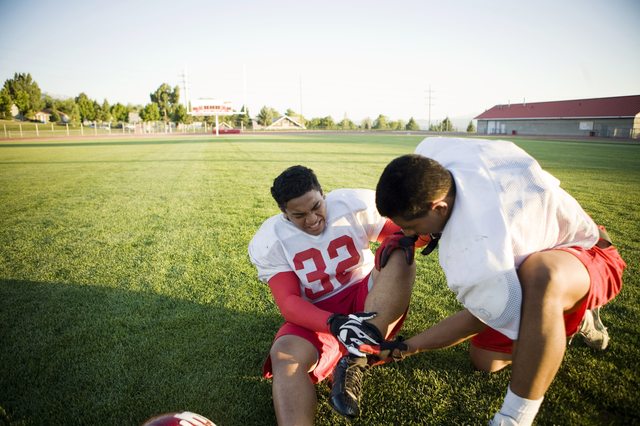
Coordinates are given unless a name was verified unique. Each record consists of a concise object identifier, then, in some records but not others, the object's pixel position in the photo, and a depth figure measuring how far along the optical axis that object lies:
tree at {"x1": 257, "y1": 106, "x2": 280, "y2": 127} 77.56
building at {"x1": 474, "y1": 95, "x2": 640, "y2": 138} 38.84
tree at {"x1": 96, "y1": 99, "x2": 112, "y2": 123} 60.83
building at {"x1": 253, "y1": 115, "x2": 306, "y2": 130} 77.06
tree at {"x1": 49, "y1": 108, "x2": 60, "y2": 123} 66.00
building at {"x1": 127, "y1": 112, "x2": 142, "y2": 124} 65.61
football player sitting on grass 1.83
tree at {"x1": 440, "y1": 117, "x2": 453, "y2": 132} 62.76
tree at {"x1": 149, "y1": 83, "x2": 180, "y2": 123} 66.25
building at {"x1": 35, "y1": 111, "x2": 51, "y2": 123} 69.91
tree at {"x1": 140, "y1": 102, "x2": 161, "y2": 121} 60.97
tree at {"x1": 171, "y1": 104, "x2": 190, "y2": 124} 65.75
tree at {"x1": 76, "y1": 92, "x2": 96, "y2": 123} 58.62
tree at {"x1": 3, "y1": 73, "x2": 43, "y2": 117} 49.67
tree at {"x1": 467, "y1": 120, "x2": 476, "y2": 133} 61.53
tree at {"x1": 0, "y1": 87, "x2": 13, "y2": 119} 44.31
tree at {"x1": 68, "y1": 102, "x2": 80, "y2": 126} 62.00
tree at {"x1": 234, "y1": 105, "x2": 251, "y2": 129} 75.12
